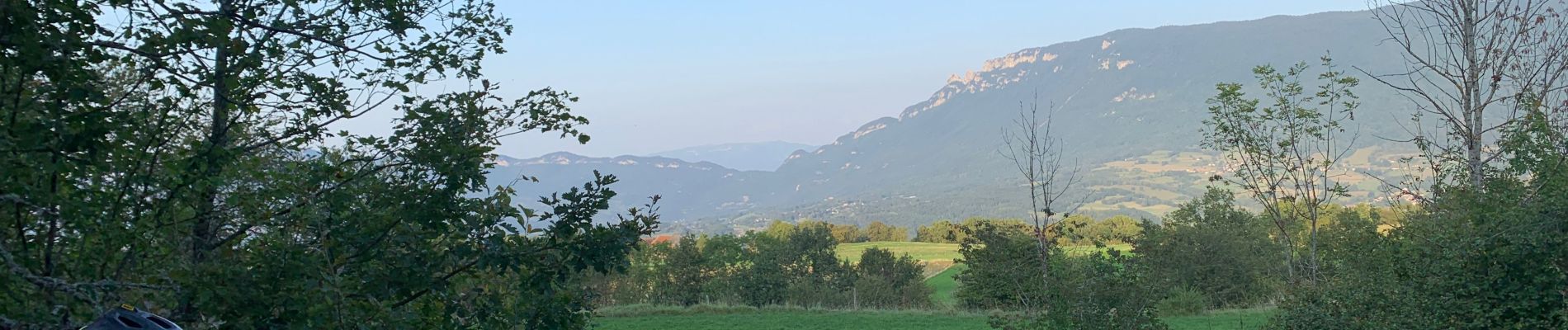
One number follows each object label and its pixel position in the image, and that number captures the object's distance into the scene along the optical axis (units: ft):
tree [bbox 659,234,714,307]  198.70
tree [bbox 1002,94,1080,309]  38.09
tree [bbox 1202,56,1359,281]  59.06
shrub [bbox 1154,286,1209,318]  126.66
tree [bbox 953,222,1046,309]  39.01
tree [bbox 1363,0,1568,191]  40.81
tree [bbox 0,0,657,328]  13.02
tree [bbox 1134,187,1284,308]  141.08
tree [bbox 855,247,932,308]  172.45
